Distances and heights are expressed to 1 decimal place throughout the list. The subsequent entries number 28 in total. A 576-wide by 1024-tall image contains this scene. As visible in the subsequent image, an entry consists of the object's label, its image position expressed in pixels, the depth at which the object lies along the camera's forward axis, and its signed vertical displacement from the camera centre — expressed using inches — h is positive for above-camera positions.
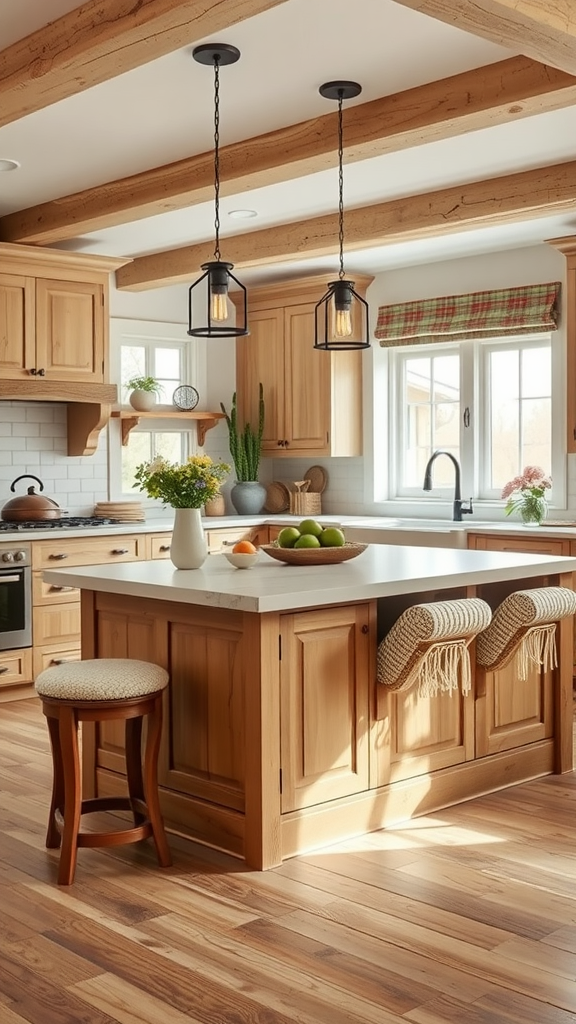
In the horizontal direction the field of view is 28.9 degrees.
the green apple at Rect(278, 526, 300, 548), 171.5 -7.9
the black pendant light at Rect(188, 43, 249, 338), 145.5 +28.2
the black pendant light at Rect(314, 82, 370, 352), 158.9 +27.9
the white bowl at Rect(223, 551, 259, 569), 164.4 -10.9
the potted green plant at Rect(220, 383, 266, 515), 313.0 +6.4
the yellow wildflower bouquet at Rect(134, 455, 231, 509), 162.1 +0.6
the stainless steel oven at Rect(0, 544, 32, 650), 241.0 -23.7
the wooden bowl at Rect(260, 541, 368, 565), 168.6 -10.4
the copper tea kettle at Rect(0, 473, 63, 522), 256.2 -4.9
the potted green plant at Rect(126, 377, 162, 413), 294.4 +25.0
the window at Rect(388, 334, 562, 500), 272.7 +19.1
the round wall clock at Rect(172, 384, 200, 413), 309.2 +24.8
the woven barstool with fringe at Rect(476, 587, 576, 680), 164.2 -21.2
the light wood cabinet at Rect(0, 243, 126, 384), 250.7 +40.0
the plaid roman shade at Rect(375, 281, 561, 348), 260.7 +41.8
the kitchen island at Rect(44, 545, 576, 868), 140.9 -30.1
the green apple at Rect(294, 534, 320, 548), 169.9 -8.4
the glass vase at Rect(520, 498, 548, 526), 254.7 -6.1
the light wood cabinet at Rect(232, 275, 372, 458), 298.4 +29.5
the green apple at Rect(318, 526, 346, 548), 172.1 -8.1
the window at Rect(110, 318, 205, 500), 297.3 +31.2
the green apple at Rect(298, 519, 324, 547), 173.6 -6.5
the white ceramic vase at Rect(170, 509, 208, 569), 165.8 -8.5
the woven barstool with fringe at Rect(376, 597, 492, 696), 149.6 -21.5
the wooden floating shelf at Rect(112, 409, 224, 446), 291.4 +18.8
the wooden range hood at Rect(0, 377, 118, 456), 252.4 +20.7
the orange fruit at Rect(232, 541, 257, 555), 165.5 -9.3
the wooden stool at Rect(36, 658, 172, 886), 135.3 -27.8
